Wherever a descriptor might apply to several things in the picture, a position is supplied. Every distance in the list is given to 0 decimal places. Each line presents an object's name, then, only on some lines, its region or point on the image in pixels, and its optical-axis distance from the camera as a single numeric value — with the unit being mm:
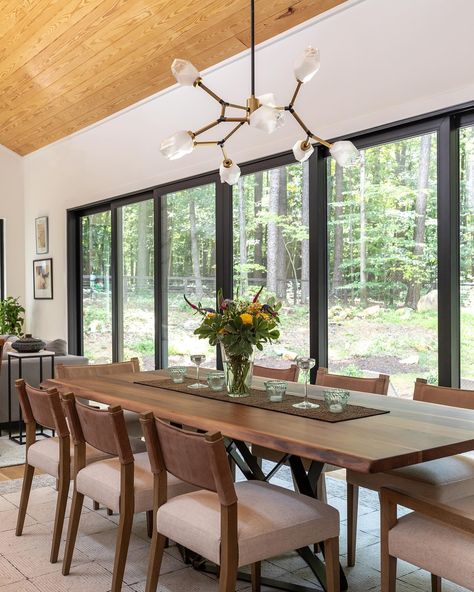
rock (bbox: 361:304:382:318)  4535
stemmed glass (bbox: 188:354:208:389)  3464
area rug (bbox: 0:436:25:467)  4867
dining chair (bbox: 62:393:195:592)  2600
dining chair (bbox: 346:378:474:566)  2537
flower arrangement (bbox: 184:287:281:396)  2990
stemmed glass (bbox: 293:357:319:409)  2854
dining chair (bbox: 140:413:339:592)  2086
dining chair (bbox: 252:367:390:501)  3234
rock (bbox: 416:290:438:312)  4117
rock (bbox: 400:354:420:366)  4266
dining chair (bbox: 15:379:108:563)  3045
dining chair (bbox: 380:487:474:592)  1940
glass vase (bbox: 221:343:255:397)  3143
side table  5555
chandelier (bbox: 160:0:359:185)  2811
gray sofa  5668
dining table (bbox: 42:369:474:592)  2062
